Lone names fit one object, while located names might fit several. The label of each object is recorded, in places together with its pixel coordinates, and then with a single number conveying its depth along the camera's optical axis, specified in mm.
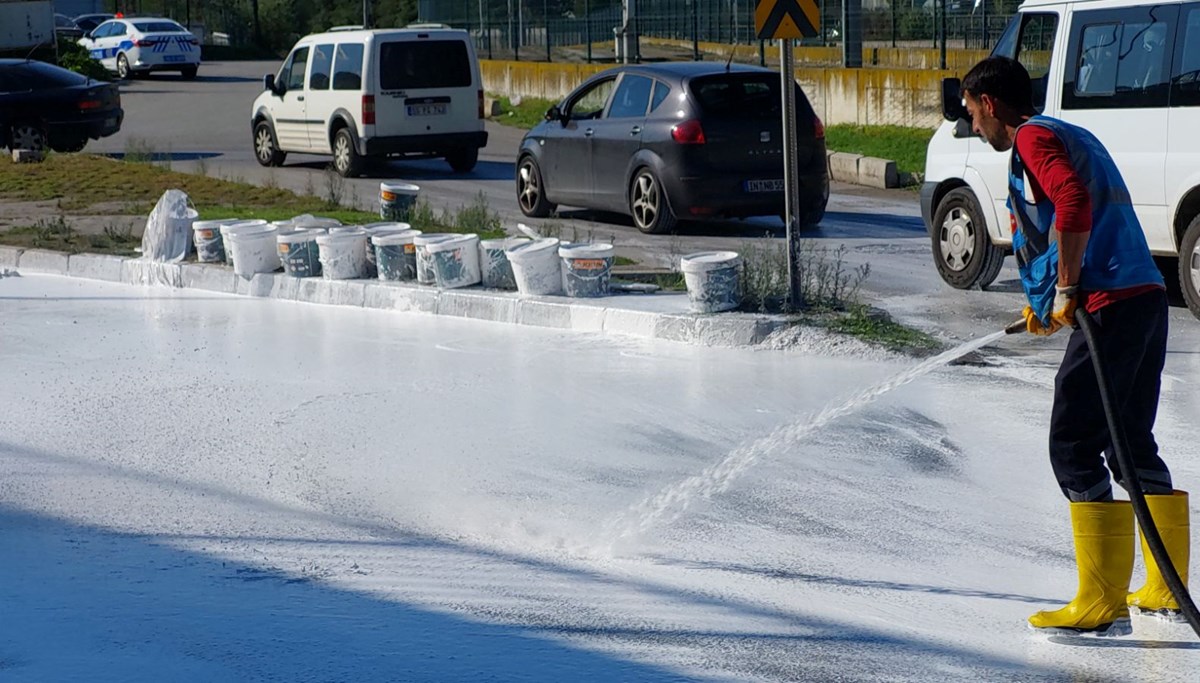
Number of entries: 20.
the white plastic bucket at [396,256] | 11938
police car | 46188
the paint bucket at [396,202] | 14660
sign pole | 10180
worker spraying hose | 4977
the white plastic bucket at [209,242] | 13367
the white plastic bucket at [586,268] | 10969
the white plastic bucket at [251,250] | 12703
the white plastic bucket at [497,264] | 11484
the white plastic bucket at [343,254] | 12172
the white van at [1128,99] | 10047
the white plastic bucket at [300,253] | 12414
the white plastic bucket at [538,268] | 11078
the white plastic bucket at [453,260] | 11516
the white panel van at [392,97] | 21578
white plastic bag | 13594
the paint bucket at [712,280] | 10164
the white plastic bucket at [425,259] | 11664
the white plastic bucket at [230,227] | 12875
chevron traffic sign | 10172
